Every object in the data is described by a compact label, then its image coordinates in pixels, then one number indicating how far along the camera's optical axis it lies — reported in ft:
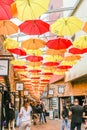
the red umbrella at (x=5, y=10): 20.07
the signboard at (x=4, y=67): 19.97
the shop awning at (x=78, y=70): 50.83
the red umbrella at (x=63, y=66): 54.90
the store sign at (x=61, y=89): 69.59
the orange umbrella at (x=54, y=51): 38.55
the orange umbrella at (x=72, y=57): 45.46
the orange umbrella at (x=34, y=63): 50.37
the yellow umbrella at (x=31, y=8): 21.05
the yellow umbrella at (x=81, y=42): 33.90
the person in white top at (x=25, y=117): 26.22
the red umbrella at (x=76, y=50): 37.51
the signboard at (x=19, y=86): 50.11
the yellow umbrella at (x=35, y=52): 40.10
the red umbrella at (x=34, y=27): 27.17
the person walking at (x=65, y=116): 33.74
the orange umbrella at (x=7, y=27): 27.34
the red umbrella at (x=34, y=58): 44.92
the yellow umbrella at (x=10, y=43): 35.50
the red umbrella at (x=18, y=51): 37.79
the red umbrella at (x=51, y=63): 50.14
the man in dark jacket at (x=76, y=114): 26.40
